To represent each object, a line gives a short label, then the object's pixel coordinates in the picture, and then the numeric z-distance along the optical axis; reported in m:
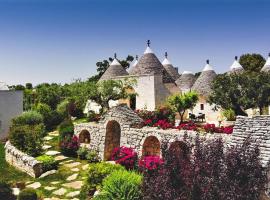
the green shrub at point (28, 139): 11.11
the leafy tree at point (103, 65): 39.60
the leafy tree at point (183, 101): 12.69
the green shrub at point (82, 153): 11.10
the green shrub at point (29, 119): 13.80
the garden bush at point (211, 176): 4.72
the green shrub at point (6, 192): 7.67
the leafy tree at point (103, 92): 13.94
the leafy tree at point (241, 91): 12.08
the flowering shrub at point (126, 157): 9.34
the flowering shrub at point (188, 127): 9.31
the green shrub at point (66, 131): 12.24
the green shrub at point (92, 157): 10.74
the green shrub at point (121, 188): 6.37
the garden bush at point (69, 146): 11.43
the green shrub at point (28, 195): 7.33
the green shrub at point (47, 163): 9.77
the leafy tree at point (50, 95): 20.51
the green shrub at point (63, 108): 17.32
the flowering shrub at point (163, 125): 9.74
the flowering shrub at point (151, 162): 7.19
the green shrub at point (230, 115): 12.19
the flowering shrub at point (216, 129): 8.59
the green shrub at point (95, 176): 7.72
